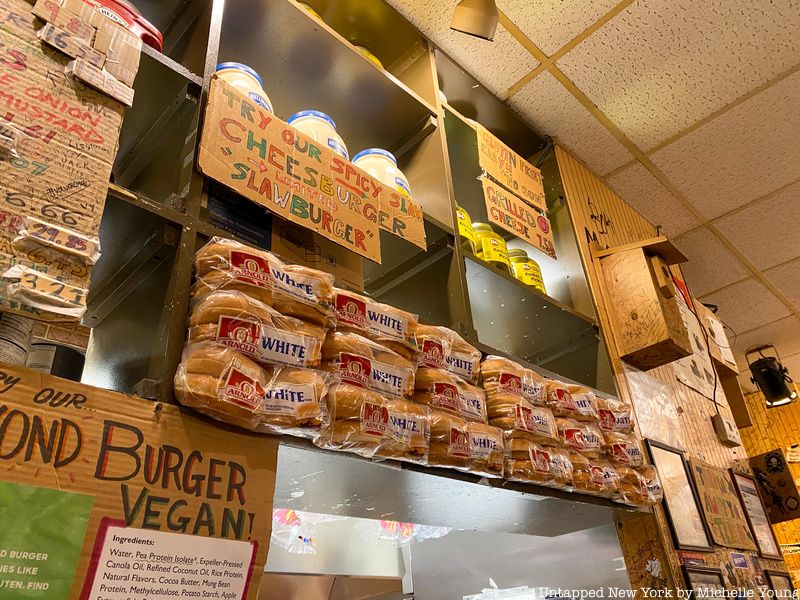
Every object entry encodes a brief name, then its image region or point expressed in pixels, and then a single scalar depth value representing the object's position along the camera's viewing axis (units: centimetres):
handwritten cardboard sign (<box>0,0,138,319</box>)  76
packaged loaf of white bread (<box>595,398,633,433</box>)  169
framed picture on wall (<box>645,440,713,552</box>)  186
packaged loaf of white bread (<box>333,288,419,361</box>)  113
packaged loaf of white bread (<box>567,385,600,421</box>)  159
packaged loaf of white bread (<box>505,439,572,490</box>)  132
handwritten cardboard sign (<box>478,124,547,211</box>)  209
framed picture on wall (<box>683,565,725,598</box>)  175
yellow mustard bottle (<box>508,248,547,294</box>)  205
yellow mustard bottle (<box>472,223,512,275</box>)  190
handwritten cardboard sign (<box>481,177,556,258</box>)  198
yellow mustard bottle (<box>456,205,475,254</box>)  185
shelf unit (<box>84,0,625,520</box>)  106
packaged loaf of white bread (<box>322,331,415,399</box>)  106
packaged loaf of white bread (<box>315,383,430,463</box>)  99
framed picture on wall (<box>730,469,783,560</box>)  235
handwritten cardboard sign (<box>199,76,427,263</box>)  111
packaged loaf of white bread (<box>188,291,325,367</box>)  90
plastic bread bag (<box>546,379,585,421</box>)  154
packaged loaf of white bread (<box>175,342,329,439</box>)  84
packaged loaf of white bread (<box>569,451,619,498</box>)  146
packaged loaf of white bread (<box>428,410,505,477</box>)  116
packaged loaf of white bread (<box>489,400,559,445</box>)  136
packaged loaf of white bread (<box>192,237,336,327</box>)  96
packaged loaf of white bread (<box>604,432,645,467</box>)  165
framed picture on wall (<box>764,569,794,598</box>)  222
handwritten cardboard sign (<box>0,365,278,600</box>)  68
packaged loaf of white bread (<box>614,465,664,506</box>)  160
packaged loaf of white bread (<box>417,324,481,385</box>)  127
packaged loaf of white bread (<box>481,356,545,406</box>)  141
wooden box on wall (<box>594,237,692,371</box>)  207
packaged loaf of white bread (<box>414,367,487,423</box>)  122
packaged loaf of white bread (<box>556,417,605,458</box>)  151
